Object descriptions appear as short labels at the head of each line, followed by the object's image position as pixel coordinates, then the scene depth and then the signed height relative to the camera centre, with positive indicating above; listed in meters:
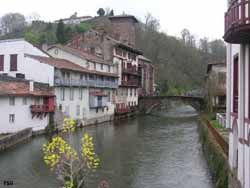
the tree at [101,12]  116.06 +25.86
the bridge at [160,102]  65.94 -0.88
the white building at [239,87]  10.70 +0.37
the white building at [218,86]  52.19 +1.52
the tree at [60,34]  85.77 +14.04
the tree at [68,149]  9.13 -1.30
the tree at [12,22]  112.12 +22.91
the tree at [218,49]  96.99 +12.56
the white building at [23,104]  33.19 -0.76
